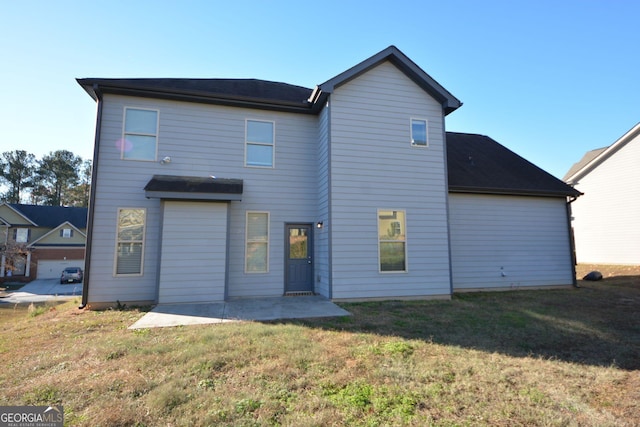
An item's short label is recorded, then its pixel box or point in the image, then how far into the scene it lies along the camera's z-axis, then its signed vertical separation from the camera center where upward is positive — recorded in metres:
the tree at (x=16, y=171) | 38.06 +9.80
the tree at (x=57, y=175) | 39.78 +9.83
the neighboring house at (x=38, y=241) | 27.61 +0.72
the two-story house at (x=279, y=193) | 7.92 +1.54
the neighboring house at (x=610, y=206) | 15.59 +2.29
